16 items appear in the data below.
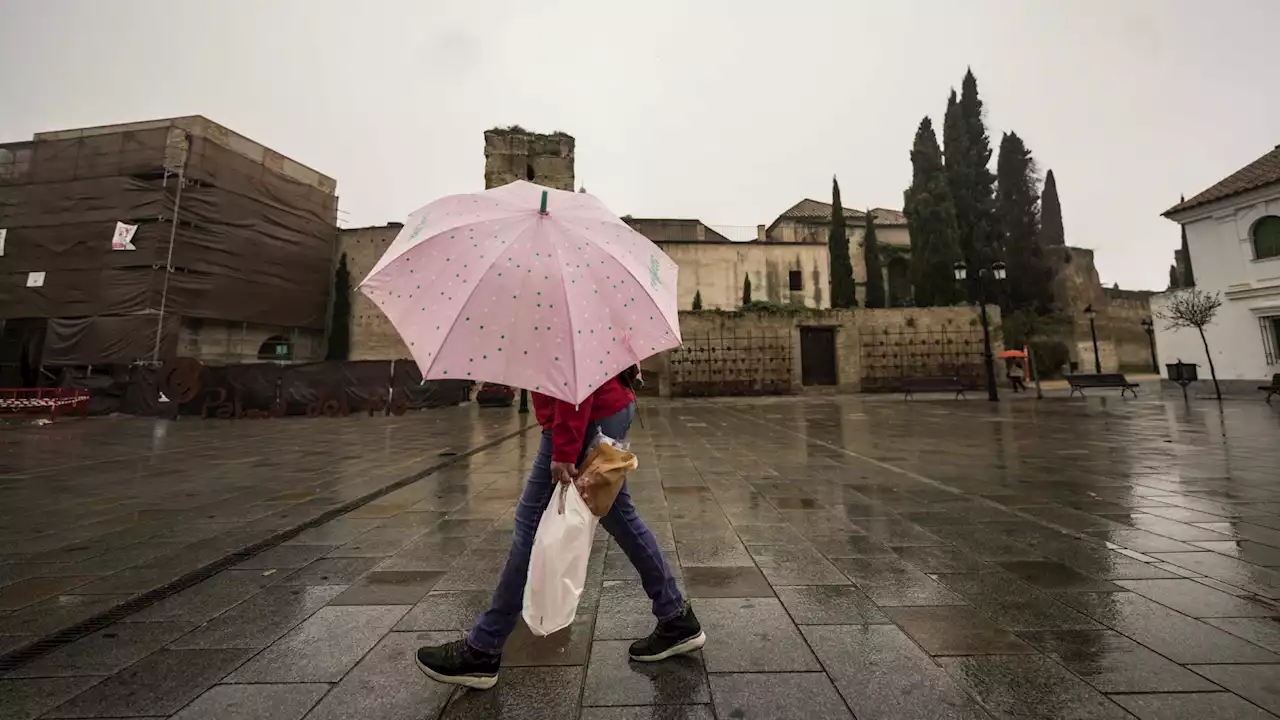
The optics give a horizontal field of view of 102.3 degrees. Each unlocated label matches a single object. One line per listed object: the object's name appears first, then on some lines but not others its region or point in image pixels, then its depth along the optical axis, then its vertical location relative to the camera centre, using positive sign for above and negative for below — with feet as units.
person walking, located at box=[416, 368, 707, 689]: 6.42 -2.12
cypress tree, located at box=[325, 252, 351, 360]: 97.09 +16.19
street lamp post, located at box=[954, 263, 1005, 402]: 55.31 +5.99
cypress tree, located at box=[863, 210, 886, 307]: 113.60 +27.37
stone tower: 73.77 +35.30
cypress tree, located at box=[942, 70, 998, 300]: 106.52 +44.91
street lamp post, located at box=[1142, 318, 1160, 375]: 103.53 +13.23
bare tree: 56.18 +9.79
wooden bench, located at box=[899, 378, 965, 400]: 65.34 +1.65
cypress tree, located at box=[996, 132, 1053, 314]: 111.75 +34.06
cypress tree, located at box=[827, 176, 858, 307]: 105.70 +26.87
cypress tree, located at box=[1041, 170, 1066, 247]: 152.76 +54.46
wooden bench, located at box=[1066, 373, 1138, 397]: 58.49 +1.74
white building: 55.98 +14.48
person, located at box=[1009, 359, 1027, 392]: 73.05 +2.42
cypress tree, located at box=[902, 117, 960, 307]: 98.12 +32.71
